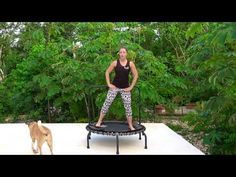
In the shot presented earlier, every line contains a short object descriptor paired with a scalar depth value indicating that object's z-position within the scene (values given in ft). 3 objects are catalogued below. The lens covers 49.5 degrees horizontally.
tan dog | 10.15
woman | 11.08
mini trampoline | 10.97
